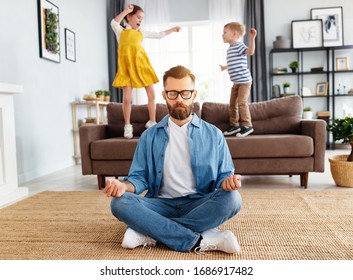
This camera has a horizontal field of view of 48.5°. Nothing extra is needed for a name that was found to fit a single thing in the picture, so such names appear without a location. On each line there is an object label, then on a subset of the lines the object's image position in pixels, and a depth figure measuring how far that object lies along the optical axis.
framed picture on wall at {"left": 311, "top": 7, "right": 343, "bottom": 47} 6.38
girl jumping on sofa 3.57
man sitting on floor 1.61
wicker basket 3.08
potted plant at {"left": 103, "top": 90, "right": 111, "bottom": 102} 5.52
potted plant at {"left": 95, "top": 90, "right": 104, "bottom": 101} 5.22
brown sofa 3.10
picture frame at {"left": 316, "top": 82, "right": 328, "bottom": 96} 6.39
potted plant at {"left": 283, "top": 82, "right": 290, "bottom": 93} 6.36
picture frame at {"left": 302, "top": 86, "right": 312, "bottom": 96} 6.40
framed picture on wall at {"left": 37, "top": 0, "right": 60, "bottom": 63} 4.22
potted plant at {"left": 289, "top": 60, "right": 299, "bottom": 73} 6.33
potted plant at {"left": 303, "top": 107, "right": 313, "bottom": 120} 6.16
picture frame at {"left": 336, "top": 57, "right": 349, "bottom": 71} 6.38
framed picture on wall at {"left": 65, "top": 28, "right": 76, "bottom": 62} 4.98
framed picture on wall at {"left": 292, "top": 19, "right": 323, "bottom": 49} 6.38
